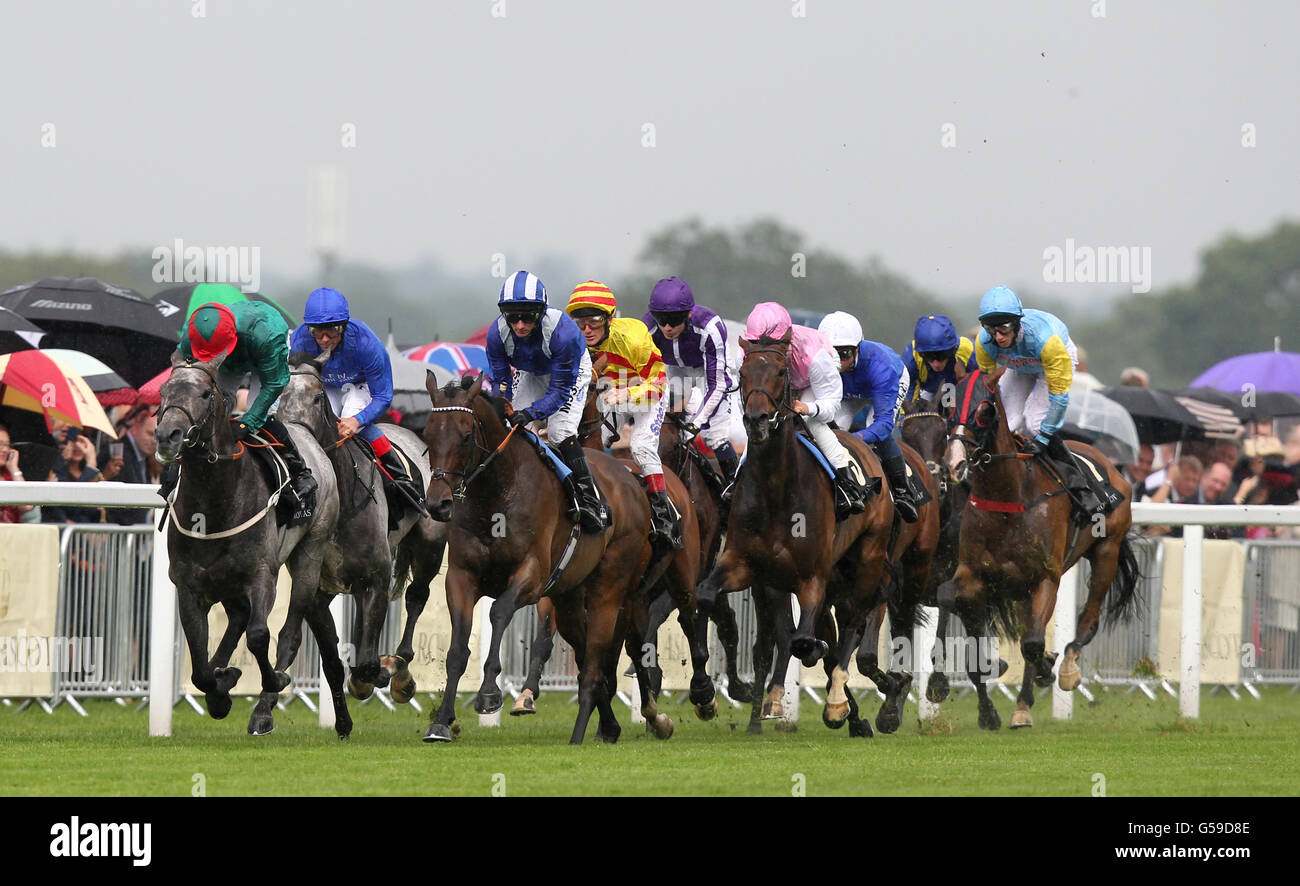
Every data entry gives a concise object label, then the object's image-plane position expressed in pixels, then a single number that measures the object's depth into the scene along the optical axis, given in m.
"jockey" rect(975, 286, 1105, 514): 12.29
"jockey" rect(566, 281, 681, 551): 11.33
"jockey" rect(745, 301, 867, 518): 11.12
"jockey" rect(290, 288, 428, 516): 11.16
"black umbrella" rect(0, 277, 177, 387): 16.17
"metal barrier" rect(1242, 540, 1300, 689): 14.72
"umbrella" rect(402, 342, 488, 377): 18.52
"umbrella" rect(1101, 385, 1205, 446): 19.88
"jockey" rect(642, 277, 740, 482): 11.57
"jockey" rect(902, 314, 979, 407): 12.96
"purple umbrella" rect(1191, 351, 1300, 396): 21.97
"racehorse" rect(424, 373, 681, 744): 9.99
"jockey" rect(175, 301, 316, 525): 9.62
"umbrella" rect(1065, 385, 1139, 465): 18.25
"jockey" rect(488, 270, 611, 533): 10.48
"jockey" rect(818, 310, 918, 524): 12.08
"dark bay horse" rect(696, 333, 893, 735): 10.75
